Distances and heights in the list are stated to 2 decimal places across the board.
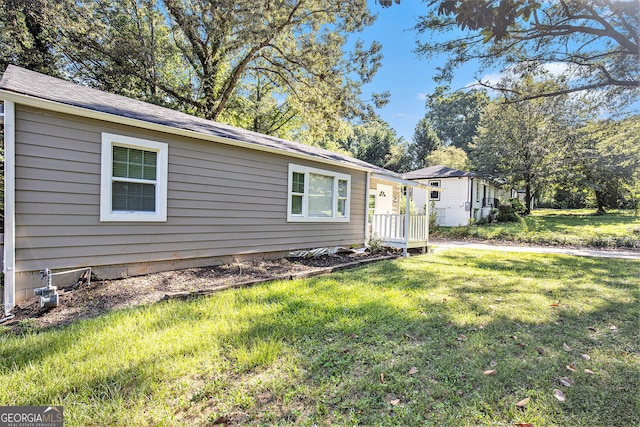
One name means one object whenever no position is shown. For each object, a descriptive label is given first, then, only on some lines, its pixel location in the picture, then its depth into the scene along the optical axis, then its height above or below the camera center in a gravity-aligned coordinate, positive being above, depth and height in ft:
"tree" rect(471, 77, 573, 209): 54.65 +15.52
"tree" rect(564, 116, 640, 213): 47.18 +11.01
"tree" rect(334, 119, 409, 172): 96.22 +21.86
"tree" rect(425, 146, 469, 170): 85.47 +17.87
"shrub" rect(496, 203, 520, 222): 58.80 +0.59
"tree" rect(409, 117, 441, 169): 100.53 +25.49
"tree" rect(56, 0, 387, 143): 32.96 +21.29
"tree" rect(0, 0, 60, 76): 29.12 +18.73
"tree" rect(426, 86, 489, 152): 126.82 +44.30
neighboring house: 55.98 +4.13
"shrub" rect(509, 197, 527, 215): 64.42 +2.48
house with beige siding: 12.96 +1.20
